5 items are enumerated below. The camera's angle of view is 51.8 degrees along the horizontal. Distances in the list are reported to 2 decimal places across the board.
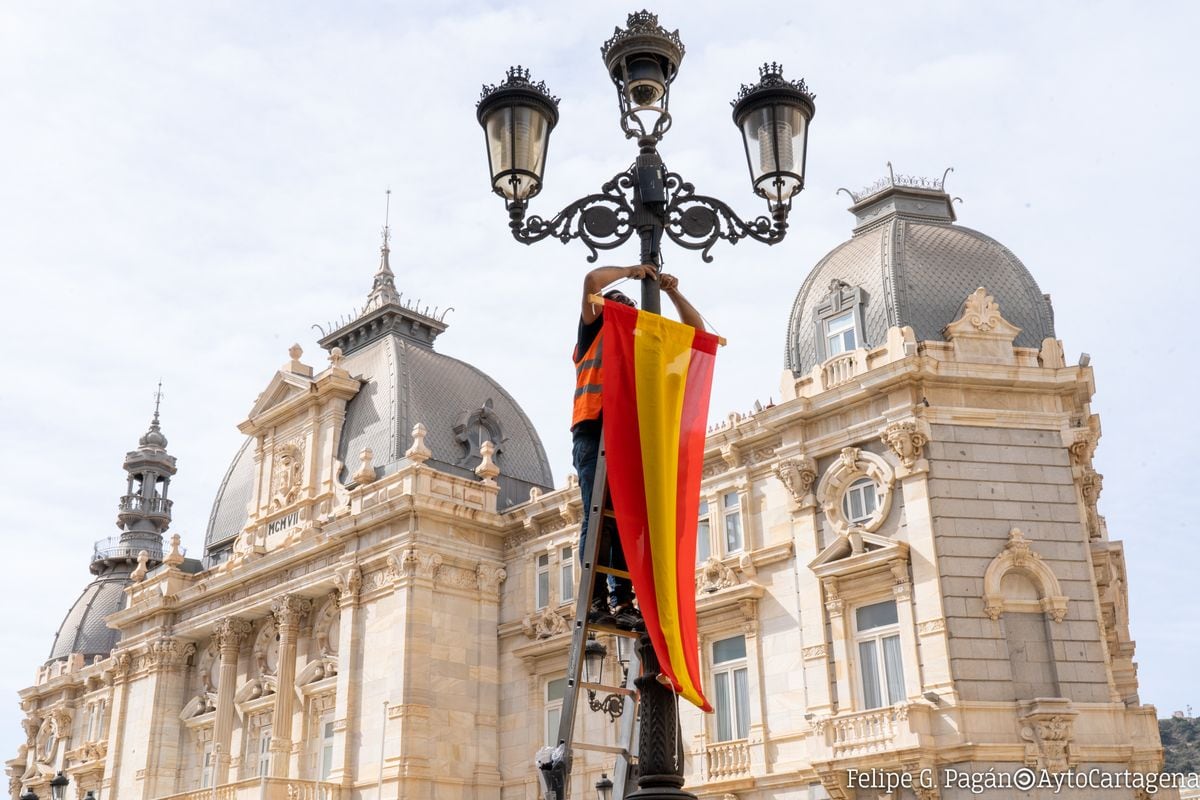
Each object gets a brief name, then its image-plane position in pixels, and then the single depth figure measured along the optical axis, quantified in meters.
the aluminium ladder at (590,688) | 7.96
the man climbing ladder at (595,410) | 9.65
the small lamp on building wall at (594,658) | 11.73
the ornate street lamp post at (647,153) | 10.69
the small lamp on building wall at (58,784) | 28.24
